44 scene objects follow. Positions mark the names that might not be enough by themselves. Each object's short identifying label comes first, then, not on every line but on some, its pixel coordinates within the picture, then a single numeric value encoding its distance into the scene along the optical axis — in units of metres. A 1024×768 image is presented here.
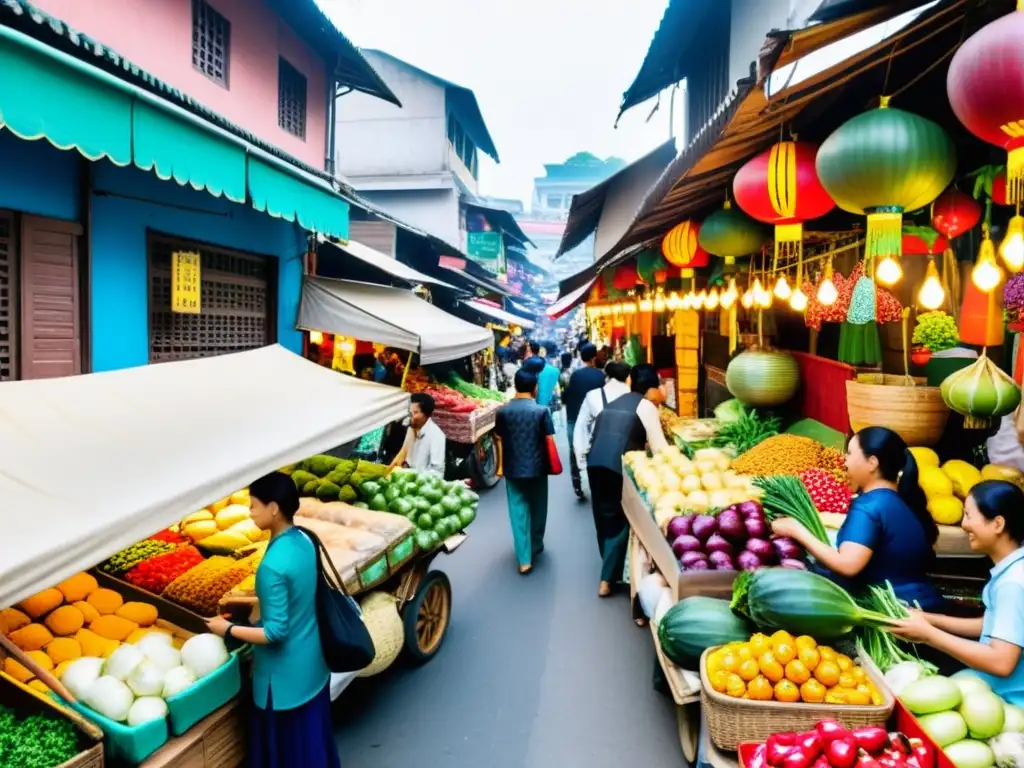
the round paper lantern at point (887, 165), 2.66
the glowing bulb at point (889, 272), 3.74
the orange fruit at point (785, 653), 2.97
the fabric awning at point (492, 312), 19.06
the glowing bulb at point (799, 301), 5.09
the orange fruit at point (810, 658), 2.94
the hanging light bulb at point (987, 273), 3.04
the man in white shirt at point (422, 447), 6.93
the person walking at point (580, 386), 9.62
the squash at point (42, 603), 3.31
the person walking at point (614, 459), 6.26
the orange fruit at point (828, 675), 2.88
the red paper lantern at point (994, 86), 1.82
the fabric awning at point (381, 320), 7.81
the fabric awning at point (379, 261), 10.09
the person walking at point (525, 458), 6.70
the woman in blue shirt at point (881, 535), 3.21
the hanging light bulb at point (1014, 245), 2.66
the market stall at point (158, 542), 2.46
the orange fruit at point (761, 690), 2.87
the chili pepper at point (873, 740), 2.42
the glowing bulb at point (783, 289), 5.23
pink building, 6.41
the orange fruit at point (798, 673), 2.90
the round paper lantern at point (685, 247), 5.98
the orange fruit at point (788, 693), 2.84
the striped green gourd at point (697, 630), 3.39
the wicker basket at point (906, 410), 4.34
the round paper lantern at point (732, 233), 5.11
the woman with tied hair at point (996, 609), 2.59
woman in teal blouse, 2.98
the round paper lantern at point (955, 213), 3.75
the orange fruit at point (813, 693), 2.82
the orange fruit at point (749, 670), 2.96
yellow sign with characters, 6.13
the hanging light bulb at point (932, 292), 3.79
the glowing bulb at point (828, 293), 4.53
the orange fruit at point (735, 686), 2.89
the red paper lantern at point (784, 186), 3.44
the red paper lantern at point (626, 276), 11.08
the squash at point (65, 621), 3.27
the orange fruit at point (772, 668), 2.93
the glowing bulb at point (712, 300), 7.45
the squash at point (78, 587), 3.49
